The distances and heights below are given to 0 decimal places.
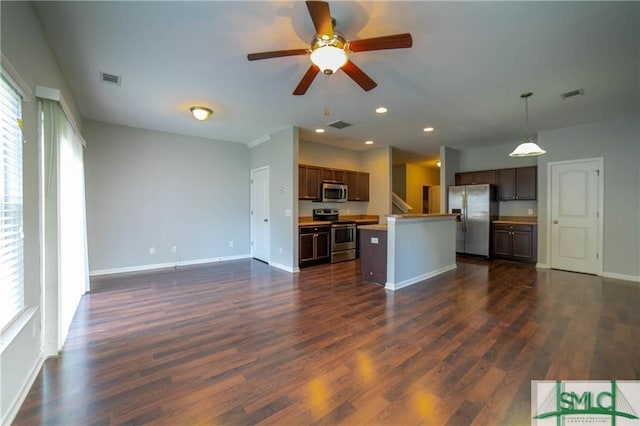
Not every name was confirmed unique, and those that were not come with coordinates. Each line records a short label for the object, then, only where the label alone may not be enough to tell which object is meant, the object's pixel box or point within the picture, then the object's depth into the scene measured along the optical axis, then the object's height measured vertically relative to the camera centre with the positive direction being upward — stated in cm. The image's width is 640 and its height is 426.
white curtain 230 -7
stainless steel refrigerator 632 -10
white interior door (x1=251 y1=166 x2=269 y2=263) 595 -8
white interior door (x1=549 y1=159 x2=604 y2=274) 491 -10
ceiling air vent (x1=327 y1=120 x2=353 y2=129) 488 +159
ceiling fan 186 +125
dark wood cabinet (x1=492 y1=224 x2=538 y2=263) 577 -71
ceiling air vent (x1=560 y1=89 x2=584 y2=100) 355 +155
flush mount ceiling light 401 +147
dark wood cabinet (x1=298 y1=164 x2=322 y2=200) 586 +63
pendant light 392 +87
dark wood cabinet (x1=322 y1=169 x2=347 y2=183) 631 +84
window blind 166 +3
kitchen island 409 -62
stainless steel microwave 622 +42
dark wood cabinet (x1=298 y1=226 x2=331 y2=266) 537 -71
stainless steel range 594 -56
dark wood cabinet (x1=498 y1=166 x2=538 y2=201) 605 +61
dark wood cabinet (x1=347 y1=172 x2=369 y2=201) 689 +63
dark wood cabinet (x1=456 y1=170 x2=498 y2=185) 664 +83
